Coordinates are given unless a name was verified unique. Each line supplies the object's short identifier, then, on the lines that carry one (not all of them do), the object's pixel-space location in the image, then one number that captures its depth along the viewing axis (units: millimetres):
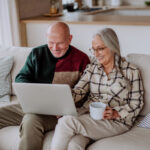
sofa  1868
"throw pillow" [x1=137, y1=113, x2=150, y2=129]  2088
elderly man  2176
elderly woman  1901
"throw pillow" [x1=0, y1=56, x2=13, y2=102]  2596
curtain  3398
